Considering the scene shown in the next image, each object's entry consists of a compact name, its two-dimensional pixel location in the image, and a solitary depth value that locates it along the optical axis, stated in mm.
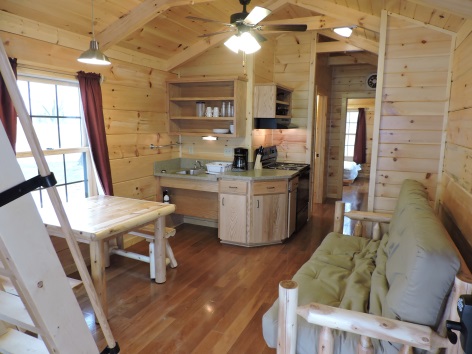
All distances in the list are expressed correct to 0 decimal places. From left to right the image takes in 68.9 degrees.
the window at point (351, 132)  10445
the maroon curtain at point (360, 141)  9945
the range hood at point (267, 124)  4617
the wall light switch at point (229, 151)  4719
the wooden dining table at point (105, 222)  2461
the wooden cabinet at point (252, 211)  4055
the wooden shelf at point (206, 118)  4363
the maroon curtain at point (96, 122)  3305
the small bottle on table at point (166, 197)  4512
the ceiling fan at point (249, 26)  2631
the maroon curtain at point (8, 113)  2566
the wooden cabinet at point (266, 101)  4453
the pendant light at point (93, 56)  2535
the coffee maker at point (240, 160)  4461
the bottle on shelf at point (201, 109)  4582
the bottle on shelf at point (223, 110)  4453
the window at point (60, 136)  2989
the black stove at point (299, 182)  4469
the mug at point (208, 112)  4500
